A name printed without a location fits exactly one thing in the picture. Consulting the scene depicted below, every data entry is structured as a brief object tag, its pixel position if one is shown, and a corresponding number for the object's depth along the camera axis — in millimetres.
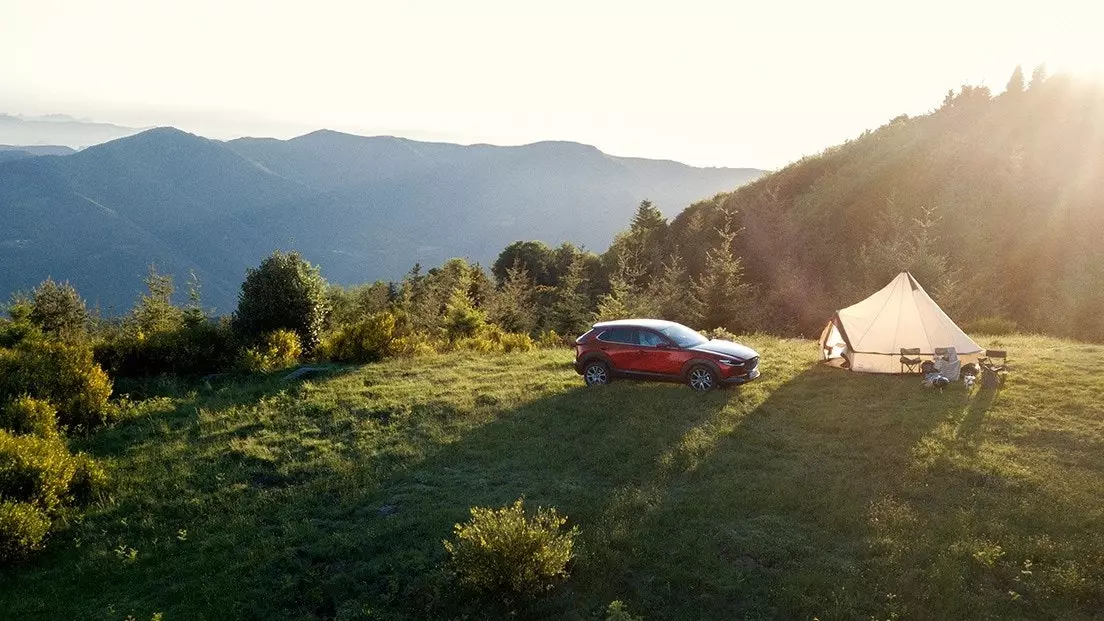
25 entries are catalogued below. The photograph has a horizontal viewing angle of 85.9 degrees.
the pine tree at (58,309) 27766
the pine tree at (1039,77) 57569
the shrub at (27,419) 14250
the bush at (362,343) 23828
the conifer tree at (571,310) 37719
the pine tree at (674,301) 35281
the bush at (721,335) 23789
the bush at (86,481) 12305
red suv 16031
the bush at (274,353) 21672
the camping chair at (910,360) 16125
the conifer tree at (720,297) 34438
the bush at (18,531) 9984
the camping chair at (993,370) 15098
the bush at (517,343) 26561
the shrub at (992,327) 26516
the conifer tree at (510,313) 37594
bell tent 16547
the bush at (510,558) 8164
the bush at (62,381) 16219
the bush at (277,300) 24766
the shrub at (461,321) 29922
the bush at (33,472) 11352
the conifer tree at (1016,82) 59438
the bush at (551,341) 28438
